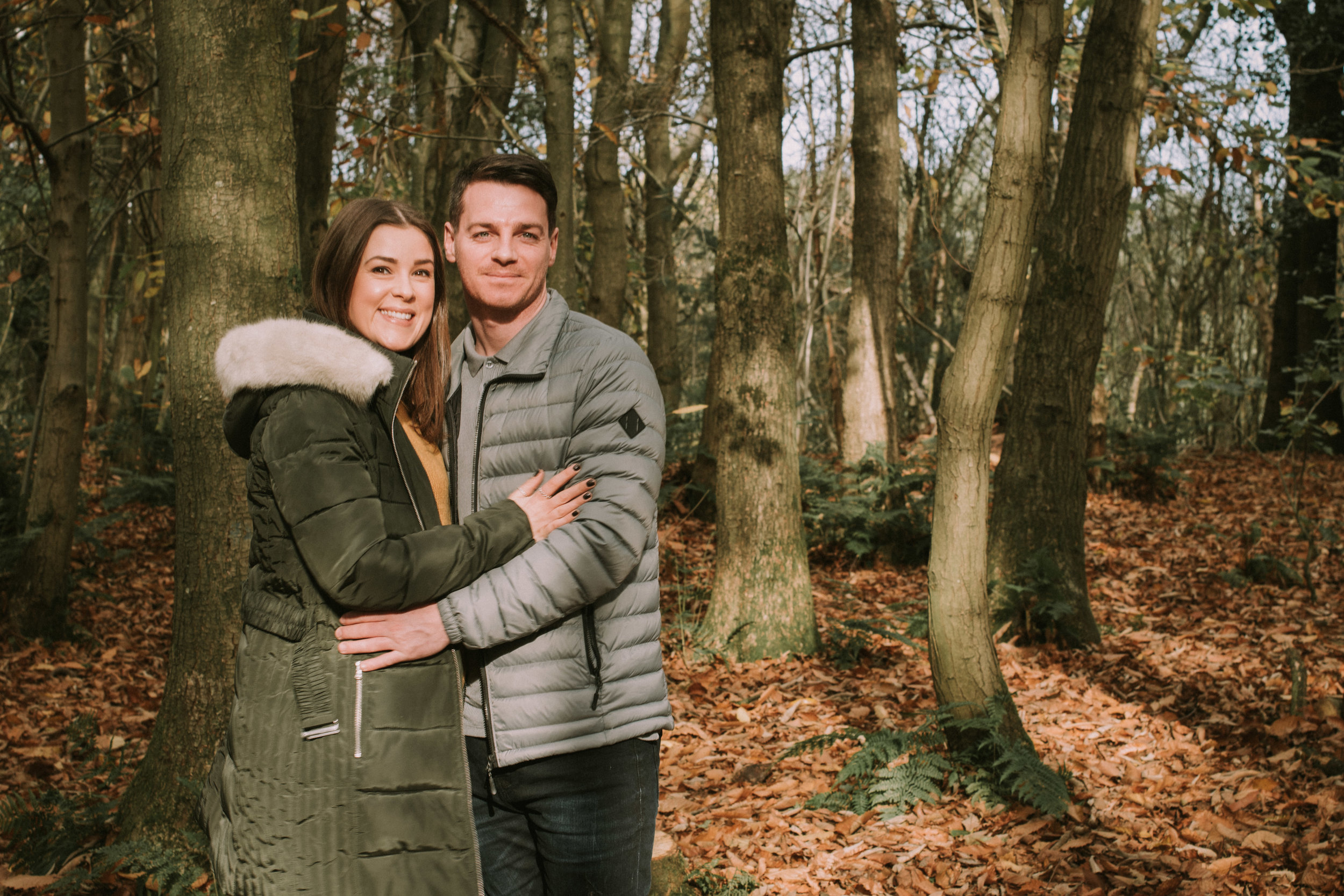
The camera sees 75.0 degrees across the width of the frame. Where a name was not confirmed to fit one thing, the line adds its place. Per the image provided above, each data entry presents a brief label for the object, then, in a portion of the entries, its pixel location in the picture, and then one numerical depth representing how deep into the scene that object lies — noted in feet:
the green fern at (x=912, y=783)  12.87
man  6.19
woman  5.78
